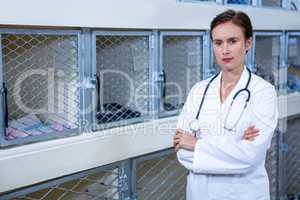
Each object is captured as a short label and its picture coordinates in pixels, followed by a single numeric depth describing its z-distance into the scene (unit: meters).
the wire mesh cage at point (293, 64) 2.09
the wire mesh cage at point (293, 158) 2.17
